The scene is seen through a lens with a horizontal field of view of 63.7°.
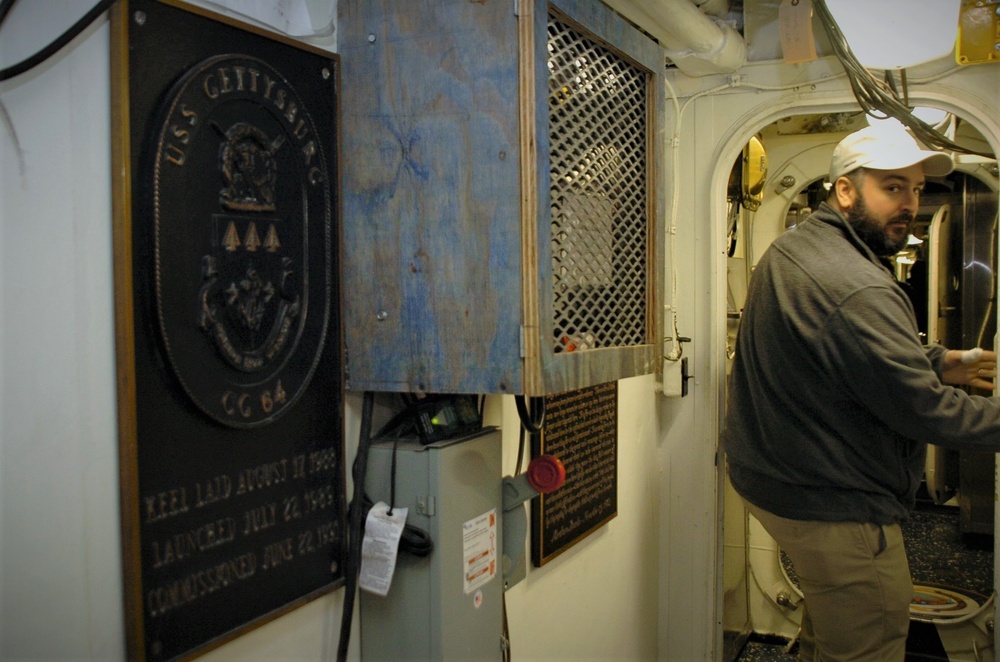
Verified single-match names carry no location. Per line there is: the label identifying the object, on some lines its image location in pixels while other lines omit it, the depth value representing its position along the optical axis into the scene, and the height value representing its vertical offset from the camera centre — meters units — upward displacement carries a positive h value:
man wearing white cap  2.01 -0.29
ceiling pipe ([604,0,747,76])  2.20 +0.81
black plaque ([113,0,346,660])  1.10 -0.04
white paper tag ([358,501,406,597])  1.47 -0.45
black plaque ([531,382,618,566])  2.21 -0.52
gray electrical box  1.49 -0.50
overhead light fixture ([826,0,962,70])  2.57 +0.87
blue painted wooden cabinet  1.35 +0.18
